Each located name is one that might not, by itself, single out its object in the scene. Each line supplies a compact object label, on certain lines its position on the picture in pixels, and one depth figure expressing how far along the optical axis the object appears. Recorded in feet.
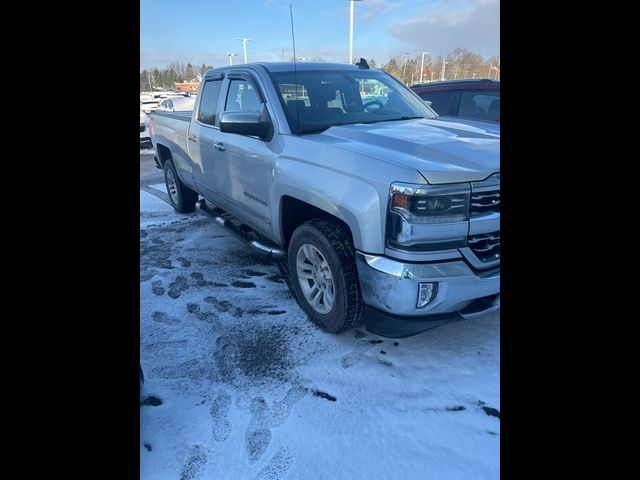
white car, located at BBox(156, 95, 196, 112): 37.21
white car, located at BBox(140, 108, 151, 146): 43.01
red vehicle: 20.79
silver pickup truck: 7.91
